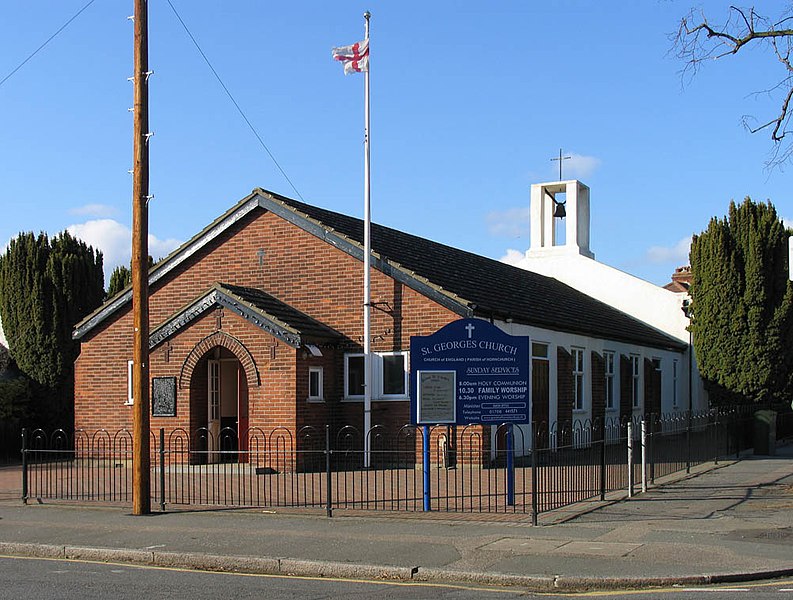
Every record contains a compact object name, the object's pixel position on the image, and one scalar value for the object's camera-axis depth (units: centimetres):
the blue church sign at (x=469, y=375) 1515
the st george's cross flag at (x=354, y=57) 2248
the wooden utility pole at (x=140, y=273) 1512
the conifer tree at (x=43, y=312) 2830
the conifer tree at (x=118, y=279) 3678
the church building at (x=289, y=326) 2198
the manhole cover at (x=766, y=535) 1223
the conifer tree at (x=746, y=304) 2967
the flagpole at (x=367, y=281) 2239
